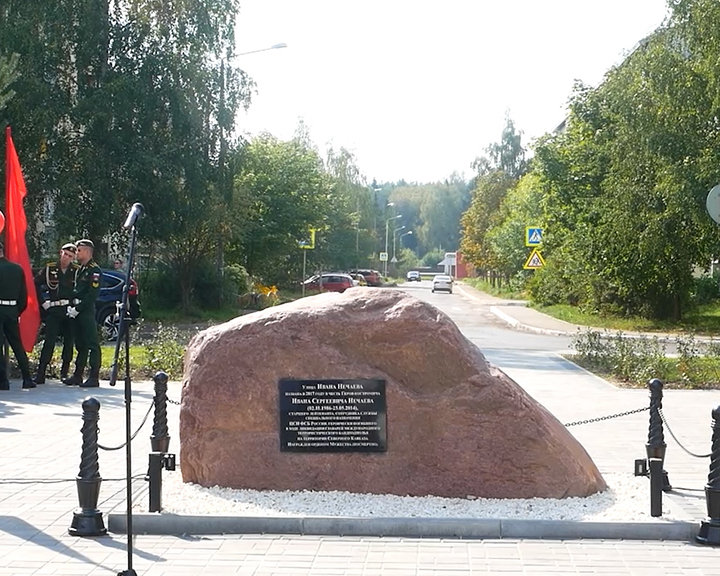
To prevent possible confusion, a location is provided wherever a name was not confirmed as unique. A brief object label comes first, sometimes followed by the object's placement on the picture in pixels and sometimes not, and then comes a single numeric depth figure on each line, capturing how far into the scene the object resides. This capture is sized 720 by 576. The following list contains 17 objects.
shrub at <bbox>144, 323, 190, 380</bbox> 15.13
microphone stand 4.96
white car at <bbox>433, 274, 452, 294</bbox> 69.38
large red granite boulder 7.14
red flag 14.30
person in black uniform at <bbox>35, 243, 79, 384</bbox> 13.71
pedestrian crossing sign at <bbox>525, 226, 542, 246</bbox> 37.47
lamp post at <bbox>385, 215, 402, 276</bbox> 116.16
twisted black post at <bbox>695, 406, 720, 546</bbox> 6.36
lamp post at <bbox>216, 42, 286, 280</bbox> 30.65
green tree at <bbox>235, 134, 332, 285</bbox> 41.09
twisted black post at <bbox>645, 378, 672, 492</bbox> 7.40
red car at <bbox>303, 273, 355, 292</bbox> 53.94
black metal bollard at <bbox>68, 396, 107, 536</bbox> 6.50
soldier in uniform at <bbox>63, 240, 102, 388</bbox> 13.39
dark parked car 22.08
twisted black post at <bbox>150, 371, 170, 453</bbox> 7.85
